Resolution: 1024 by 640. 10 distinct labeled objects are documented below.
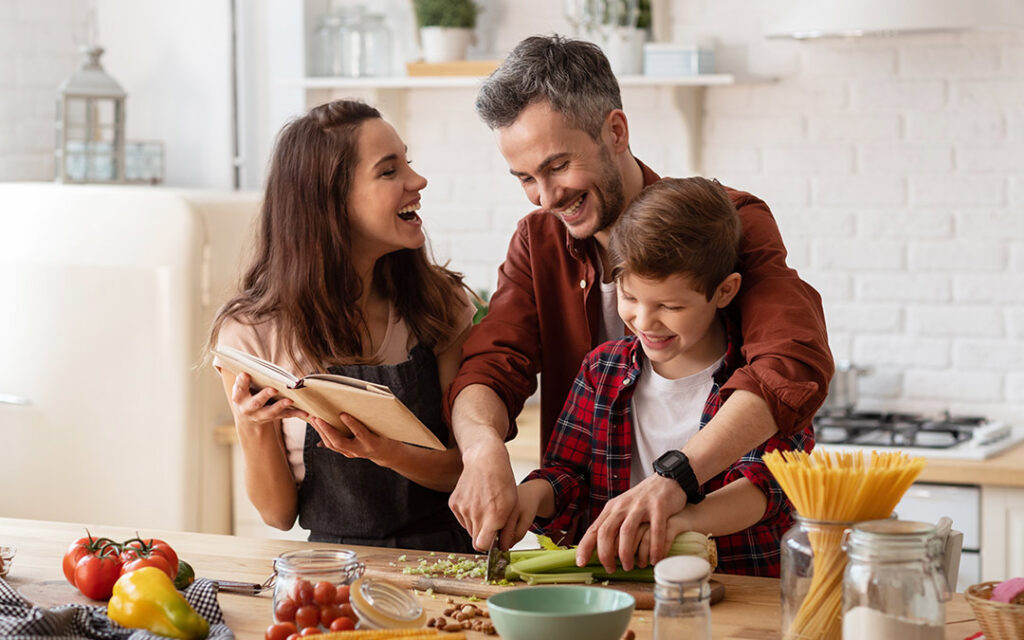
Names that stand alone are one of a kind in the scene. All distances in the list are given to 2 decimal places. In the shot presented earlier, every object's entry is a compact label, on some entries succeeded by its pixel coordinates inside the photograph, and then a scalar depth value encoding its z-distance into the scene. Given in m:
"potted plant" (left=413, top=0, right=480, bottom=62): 3.84
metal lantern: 3.83
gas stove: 3.16
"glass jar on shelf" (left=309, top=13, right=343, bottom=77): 4.01
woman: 2.39
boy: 1.99
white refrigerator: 3.48
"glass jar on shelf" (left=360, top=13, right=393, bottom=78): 3.99
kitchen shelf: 3.59
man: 1.89
